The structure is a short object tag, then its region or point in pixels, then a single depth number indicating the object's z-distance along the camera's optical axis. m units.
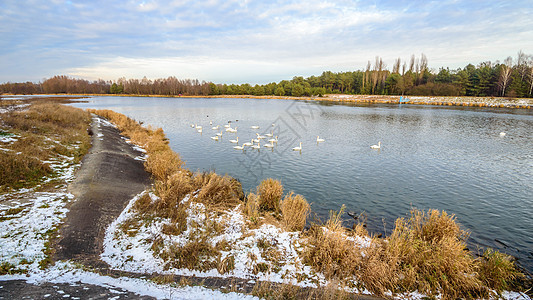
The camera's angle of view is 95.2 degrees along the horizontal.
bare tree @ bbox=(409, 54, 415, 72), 105.72
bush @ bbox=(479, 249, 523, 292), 5.48
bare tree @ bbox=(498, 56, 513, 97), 67.75
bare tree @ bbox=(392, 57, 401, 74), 108.75
